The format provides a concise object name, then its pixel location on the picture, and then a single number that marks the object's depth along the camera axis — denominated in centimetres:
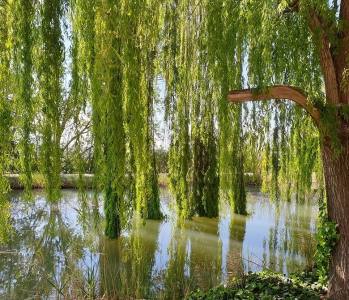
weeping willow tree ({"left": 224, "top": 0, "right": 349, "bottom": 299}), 336
